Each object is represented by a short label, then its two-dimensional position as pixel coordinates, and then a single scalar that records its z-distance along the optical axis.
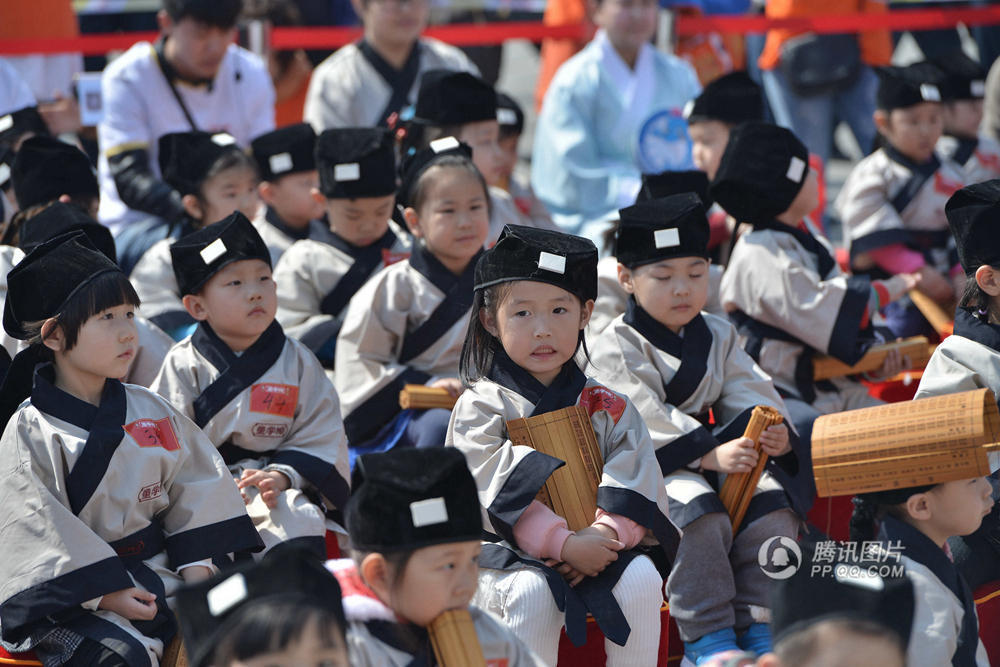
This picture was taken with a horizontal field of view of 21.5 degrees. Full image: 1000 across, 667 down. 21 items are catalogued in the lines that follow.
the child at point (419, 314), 8.80
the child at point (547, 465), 6.45
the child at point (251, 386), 7.52
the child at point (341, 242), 9.69
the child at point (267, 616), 4.55
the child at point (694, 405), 7.37
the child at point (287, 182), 10.77
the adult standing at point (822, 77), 14.92
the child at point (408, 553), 5.13
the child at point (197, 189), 9.87
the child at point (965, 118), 12.50
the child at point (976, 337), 7.14
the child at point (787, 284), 8.93
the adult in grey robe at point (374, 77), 13.15
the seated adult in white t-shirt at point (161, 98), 12.02
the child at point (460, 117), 10.81
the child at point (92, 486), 6.19
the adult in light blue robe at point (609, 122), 13.23
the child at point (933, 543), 5.81
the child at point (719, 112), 11.65
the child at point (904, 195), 11.41
